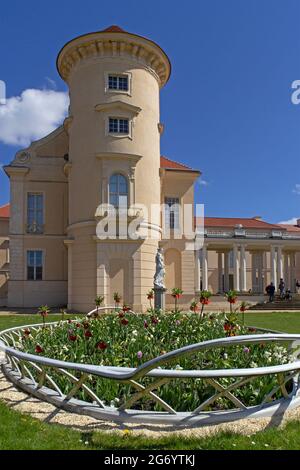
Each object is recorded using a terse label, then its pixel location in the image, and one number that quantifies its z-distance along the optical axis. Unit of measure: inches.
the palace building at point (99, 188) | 1043.9
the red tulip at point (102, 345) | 266.4
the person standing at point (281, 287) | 1517.3
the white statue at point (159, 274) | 846.3
